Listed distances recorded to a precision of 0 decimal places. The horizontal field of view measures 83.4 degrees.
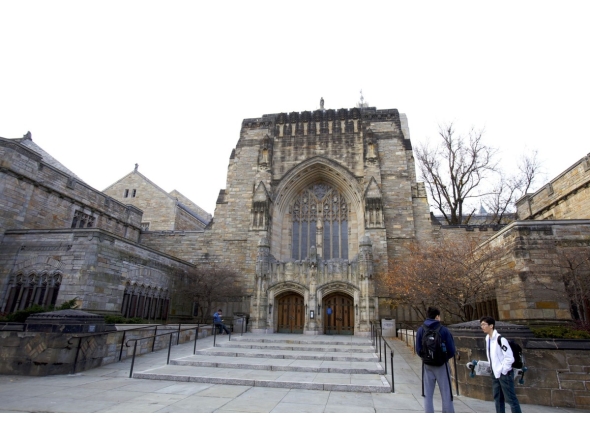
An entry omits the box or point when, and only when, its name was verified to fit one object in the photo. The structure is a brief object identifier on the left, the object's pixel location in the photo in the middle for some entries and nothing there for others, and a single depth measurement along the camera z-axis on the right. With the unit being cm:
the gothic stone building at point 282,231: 1287
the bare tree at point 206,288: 1767
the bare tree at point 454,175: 2453
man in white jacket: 450
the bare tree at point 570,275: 991
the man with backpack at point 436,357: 455
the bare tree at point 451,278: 1127
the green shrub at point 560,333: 732
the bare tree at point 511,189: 2506
